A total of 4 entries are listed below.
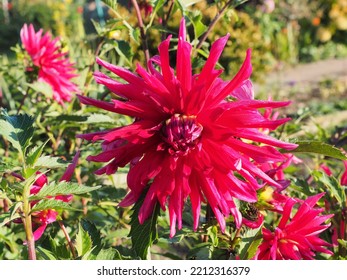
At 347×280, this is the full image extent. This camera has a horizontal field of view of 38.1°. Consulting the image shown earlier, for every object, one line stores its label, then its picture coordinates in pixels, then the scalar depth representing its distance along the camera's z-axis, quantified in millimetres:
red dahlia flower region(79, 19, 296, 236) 722
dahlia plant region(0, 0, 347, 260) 728
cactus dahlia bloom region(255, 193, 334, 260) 892
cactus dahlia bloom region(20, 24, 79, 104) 1549
